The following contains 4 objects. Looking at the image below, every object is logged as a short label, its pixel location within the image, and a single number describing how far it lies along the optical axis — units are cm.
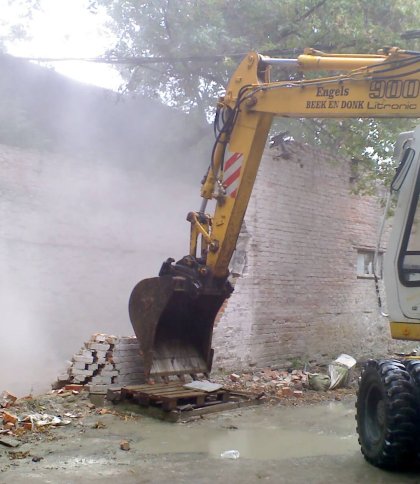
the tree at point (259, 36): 1169
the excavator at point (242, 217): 527
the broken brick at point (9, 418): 630
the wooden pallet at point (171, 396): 706
